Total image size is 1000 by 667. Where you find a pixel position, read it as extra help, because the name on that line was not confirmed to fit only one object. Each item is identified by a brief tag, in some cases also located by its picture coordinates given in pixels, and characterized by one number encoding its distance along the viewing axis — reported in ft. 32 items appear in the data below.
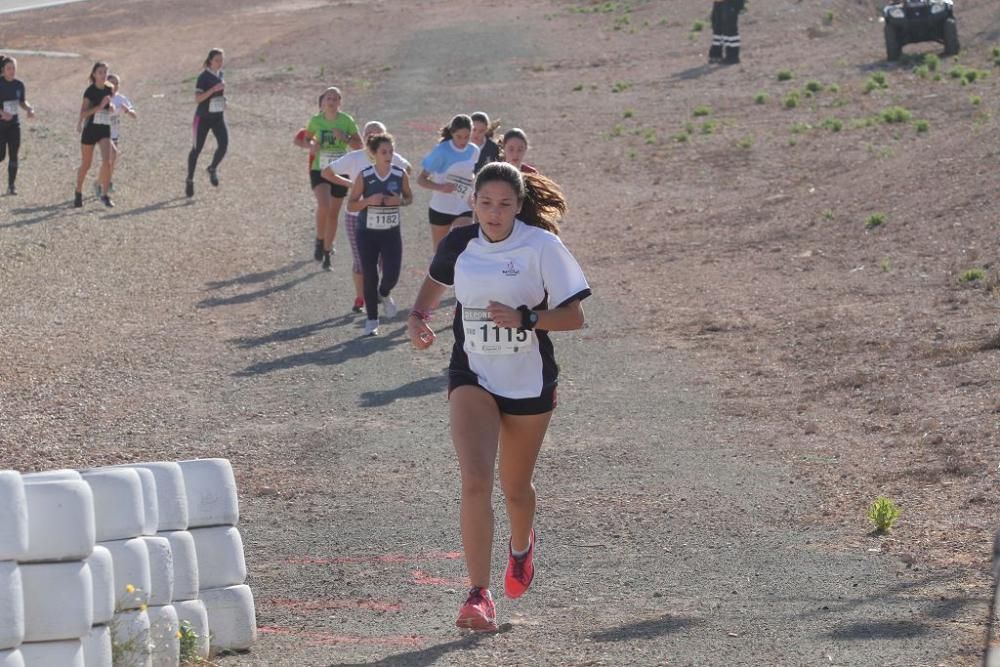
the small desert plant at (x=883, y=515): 51.80
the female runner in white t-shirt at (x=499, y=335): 41.27
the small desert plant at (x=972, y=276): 95.14
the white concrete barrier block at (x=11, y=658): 30.53
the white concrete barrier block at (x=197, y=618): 38.86
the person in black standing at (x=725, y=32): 248.32
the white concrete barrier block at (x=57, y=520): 32.07
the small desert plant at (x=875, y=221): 120.06
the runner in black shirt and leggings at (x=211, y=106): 142.72
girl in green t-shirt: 108.06
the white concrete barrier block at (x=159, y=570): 37.55
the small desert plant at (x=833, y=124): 174.50
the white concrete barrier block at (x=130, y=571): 35.78
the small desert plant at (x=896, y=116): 171.94
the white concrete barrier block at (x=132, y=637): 35.12
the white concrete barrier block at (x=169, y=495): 38.75
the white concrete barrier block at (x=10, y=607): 30.58
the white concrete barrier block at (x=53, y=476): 32.81
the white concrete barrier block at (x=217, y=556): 40.83
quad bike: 219.61
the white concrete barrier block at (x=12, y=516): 30.89
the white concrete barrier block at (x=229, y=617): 40.29
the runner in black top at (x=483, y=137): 95.04
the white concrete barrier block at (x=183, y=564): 38.75
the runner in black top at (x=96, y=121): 138.00
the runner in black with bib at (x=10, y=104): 141.38
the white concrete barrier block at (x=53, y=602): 31.91
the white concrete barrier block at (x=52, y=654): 31.83
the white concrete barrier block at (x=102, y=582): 33.14
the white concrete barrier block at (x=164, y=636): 36.91
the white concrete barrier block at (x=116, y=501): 35.70
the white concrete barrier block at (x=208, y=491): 40.55
